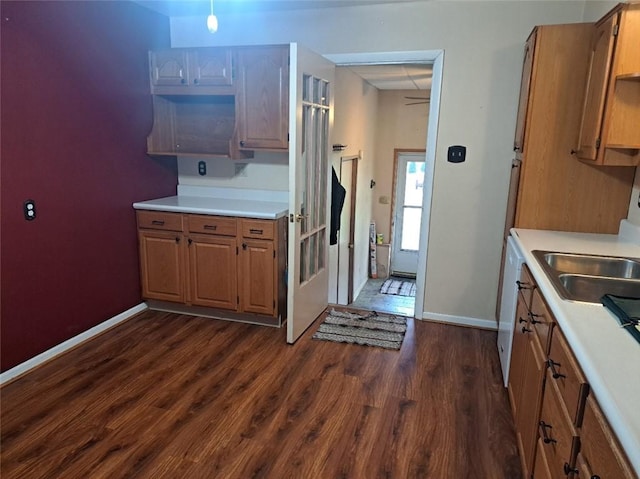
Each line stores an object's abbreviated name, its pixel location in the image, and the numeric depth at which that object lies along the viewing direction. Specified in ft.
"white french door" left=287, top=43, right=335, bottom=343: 9.46
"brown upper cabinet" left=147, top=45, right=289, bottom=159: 10.55
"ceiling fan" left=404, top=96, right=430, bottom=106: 22.52
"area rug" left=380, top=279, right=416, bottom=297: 23.63
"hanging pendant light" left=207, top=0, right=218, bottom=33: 7.09
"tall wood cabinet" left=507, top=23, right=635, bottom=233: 8.45
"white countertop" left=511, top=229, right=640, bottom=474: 3.10
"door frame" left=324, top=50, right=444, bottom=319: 10.89
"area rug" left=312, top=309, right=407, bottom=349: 10.78
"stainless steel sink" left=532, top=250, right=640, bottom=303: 6.07
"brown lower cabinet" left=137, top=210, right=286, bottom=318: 10.92
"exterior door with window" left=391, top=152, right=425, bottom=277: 24.59
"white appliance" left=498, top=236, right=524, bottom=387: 8.10
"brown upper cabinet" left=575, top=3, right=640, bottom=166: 6.85
